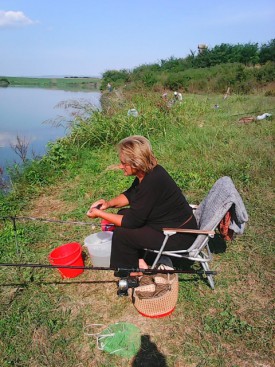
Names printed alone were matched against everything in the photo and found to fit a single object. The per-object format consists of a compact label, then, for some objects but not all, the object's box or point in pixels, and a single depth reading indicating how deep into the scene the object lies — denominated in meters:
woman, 2.31
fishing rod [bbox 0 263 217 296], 2.28
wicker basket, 2.32
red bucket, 2.79
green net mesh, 2.11
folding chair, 2.27
